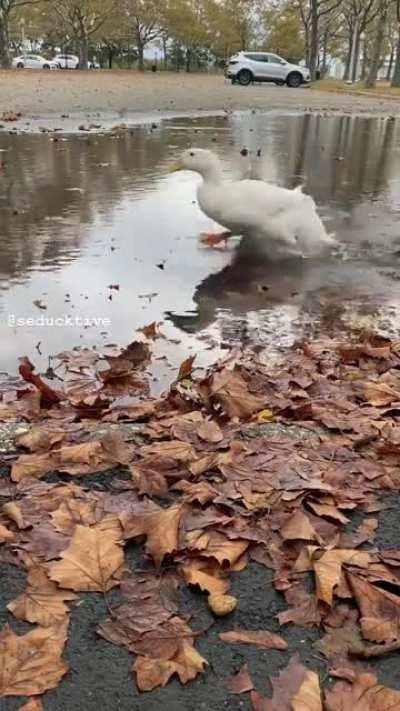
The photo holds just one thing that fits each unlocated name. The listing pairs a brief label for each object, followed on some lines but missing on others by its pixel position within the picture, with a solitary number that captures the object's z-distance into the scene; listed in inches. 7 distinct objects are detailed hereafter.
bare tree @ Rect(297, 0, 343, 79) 1673.2
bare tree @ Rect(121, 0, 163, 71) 2118.6
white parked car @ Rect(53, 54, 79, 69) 2368.4
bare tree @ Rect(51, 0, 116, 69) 1884.8
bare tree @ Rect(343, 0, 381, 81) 1840.9
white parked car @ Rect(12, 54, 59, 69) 2208.4
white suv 1450.5
